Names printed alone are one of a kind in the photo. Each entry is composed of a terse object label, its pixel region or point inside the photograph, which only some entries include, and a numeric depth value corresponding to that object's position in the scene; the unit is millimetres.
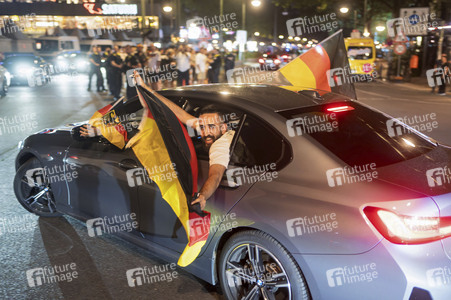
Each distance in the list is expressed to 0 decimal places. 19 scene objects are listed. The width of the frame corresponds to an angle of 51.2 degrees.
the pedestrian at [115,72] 16969
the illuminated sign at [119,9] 35094
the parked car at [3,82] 17516
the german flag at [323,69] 4969
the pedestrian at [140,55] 16984
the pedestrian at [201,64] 20766
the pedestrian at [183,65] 18484
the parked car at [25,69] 22188
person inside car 3105
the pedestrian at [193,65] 22509
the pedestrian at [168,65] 18297
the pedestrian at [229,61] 23938
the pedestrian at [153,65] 17702
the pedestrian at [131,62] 16188
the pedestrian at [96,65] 18750
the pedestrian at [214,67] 22141
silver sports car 2477
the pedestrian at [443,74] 18266
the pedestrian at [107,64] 17336
